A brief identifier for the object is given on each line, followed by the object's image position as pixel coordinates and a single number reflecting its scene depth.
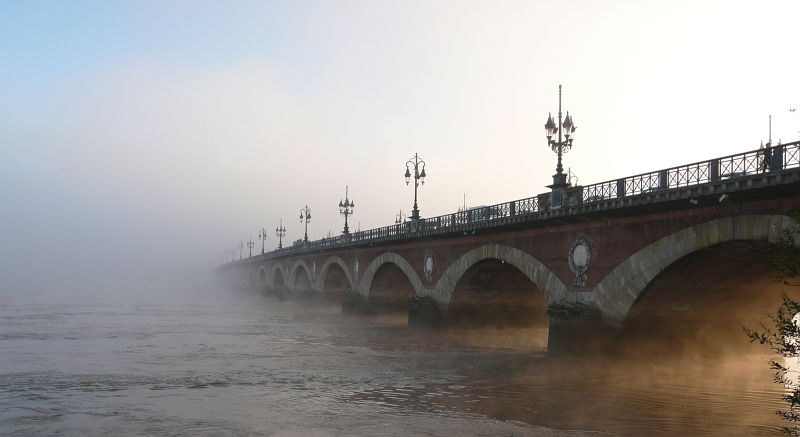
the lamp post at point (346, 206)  61.28
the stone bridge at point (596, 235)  17.64
